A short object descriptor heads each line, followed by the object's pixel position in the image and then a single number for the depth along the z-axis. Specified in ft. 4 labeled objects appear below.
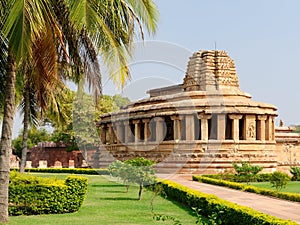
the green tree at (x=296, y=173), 80.33
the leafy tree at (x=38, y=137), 240.22
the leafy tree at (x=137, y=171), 50.90
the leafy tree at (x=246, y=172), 75.77
